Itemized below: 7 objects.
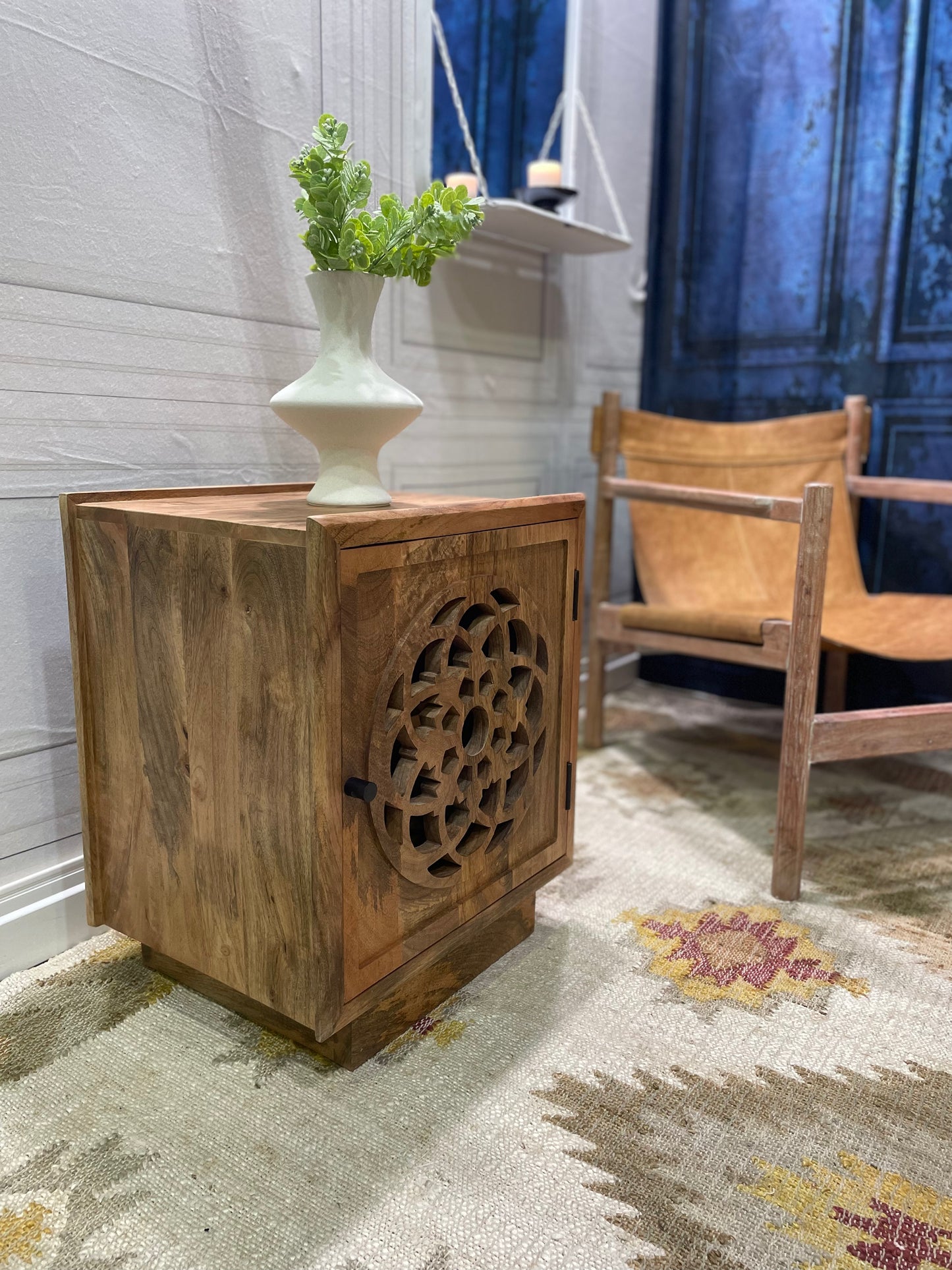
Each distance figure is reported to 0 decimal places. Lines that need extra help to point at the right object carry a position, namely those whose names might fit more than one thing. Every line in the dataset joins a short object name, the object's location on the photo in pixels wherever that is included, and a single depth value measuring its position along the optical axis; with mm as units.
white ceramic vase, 1016
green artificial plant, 965
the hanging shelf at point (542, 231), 1729
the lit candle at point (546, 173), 1854
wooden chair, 1672
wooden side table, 903
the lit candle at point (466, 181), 1727
